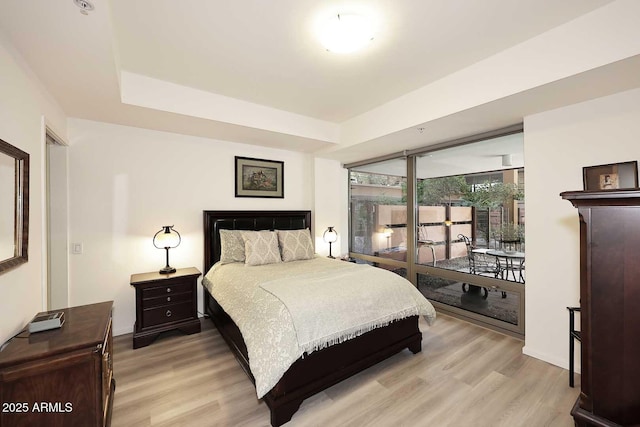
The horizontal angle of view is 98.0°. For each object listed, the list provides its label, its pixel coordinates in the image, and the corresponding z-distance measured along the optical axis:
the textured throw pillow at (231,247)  3.43
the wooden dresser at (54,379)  1.29
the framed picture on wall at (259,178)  3.98
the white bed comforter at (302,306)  1.86
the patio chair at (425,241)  3.93
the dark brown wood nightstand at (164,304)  2.88
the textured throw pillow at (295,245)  3.58
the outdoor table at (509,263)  3.03
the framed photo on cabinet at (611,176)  2.08
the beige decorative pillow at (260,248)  3.29
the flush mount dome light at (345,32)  1.85
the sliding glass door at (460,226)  3.10
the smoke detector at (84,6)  1.37
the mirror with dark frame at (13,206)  1.52
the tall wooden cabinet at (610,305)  1.34
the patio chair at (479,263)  3.29
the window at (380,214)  4.28
